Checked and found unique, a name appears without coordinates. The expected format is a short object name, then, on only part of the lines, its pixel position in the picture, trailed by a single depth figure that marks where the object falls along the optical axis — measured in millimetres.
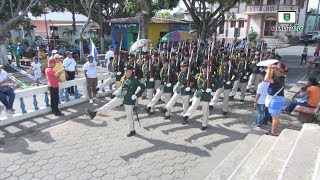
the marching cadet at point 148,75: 9438
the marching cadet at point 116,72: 10148
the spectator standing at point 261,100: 7246
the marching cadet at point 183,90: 8086
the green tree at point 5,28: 16656
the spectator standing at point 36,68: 11180
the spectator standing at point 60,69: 9256
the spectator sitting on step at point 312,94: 7797
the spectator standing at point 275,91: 6555
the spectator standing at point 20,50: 21062
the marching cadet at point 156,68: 9914
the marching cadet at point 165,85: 8844
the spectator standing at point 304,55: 18814
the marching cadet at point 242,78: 10336
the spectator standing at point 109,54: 13344
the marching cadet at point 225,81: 8969
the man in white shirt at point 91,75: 9742
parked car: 37428
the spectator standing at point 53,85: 8398
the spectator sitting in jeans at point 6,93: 7719
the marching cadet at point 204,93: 7445
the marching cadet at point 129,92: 7004
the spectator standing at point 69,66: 10555
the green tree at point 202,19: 20000
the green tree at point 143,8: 15086
